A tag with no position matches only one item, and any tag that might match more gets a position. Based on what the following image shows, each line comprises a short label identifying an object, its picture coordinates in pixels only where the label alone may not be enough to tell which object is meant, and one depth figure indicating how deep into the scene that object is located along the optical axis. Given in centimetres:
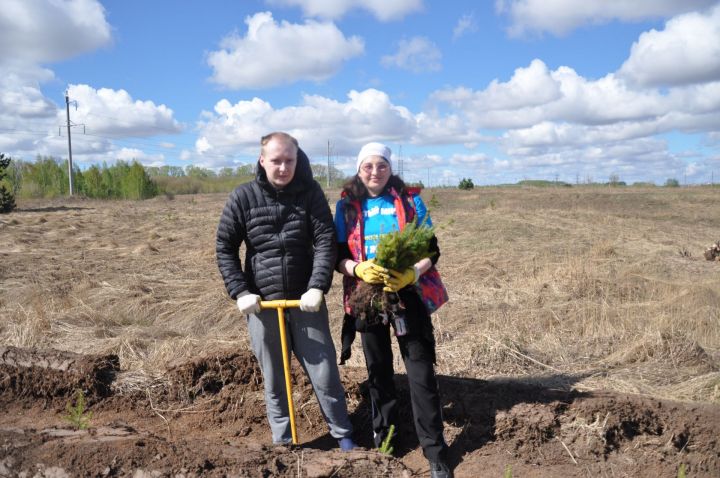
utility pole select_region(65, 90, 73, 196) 4241
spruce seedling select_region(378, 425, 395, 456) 331
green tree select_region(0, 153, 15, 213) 2528
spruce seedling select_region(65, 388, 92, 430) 375
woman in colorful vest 341
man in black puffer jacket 338
